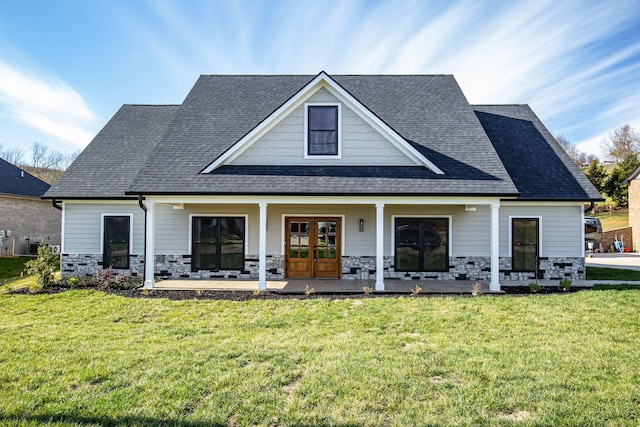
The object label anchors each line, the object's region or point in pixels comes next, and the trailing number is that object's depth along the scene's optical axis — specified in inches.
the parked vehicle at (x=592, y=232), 902.4
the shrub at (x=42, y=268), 393.4
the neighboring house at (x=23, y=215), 778.8
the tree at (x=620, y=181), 1378.0
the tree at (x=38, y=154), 2096.5
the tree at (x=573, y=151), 2364.2
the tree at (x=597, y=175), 1397.6
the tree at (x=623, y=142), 1765.5
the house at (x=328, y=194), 393.4
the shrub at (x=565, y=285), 381.4
